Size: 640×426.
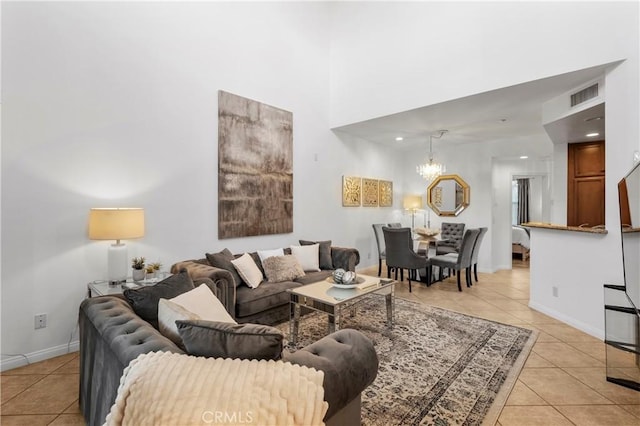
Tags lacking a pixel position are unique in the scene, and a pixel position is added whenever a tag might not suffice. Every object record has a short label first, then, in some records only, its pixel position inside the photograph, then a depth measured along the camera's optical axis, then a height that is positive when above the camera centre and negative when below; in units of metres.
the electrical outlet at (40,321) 2.62 -0.94
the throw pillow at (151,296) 1.83 -0.52
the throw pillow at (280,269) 3.68 -0.71
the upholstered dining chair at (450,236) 6.06 -0.55
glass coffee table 2.60 -0.78
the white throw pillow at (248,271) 3.41 -0.67
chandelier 5.75 +0.79
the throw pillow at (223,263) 3.36 -0.57
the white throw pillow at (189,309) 1.52 -0.56
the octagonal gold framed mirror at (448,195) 6.59 +0.35
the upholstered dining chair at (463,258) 4.75 -0.78
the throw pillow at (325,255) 4.38 -0.64
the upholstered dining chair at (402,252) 4.75 -0.66
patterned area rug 1.93 -1.27
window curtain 8.74 +0.29
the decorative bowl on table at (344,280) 2.98 -0.69
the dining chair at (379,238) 6.05 -0.57
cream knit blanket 0.94 -0.60
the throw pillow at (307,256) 4.13 -0.62
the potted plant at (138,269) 2.81 -0.54
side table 2.58 -0.66
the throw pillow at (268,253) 3.88 -0.55
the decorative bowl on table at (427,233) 5.55 -0.41
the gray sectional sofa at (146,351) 1.23 -0.65
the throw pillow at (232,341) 1.17 -0.51
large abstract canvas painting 3.92 +0.61
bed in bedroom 7.23 -0.77
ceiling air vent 3.33 +1.31
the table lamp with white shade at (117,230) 2.58 -0.15
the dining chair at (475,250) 5.09 -0.68
